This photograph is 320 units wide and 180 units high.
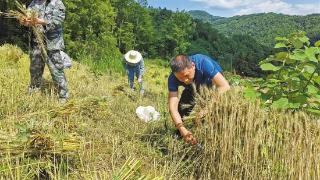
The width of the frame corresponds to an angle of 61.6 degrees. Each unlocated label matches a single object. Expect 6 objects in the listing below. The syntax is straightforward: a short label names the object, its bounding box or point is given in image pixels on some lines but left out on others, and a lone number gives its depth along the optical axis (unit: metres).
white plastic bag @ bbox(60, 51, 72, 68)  3.80
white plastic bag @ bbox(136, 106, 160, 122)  3.38
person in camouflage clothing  3.42
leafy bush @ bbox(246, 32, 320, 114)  2.21
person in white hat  6.21
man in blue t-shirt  2.44
